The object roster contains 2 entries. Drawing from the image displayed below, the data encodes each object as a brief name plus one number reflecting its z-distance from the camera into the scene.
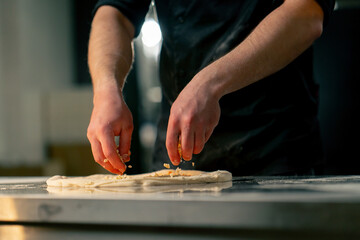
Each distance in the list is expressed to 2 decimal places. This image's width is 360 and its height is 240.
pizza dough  0.97
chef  0.98
